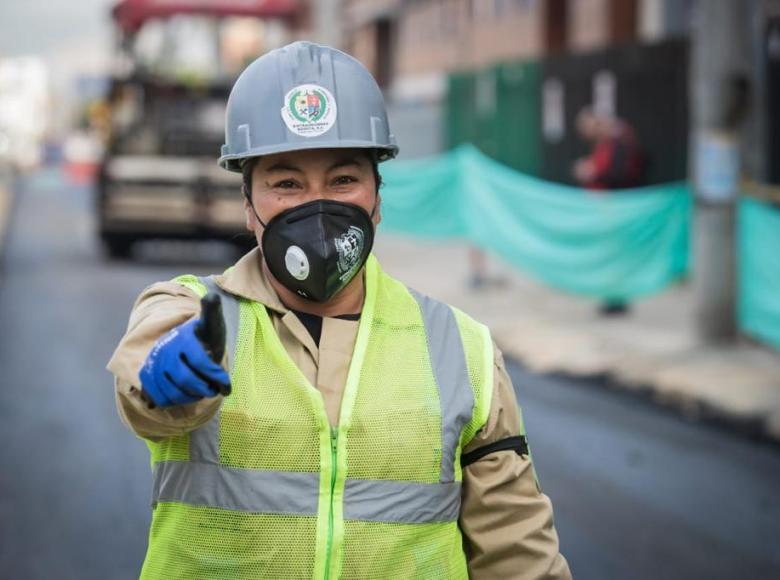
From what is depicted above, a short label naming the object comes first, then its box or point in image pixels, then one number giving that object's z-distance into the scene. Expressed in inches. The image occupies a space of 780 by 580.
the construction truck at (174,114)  738.2
